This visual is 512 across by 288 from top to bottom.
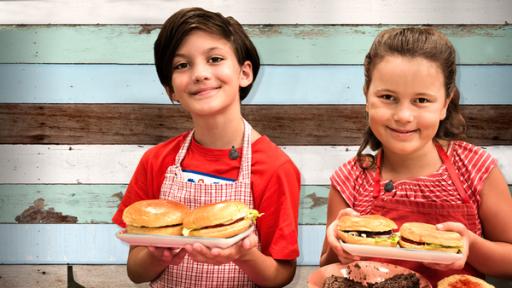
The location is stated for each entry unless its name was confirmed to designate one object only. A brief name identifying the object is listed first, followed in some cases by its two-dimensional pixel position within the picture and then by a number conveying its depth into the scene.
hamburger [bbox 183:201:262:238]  1.82
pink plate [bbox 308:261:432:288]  1.96
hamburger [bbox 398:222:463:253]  1.77
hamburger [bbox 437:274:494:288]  1.84
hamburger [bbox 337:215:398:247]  1.82
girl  1.95
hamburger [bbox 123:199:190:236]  1.87
